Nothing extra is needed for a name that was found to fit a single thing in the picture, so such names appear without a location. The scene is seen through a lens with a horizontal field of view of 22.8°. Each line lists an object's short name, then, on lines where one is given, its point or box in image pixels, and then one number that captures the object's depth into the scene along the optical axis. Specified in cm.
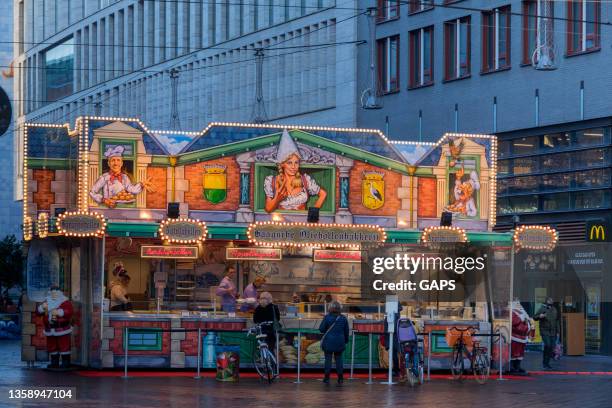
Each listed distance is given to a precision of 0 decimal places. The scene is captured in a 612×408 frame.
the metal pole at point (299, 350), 2973
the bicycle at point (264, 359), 2905
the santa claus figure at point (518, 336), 3344
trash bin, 2938
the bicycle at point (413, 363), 2900
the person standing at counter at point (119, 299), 3200
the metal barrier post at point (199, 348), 3042
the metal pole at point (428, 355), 3135
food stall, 3161
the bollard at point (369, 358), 3009
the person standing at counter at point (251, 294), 3309
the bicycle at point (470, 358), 3073
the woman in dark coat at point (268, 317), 3056
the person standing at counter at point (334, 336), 2950
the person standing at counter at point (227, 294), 3294
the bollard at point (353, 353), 3124
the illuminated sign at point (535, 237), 3331
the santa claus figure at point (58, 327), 3200
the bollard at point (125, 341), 3098
